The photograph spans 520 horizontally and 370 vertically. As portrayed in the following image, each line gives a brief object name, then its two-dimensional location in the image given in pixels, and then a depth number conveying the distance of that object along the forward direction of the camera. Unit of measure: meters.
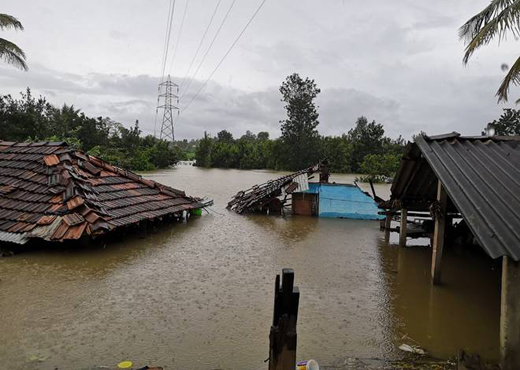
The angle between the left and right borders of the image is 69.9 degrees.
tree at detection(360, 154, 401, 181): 32.97
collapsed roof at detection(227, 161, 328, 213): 16.08
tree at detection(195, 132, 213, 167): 54.34
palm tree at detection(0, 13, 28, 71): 14.05
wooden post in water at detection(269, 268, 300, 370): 3.72
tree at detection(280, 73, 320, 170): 44.76
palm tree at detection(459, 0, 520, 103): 7.27
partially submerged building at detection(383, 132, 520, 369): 4.29
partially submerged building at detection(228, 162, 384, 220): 15.89
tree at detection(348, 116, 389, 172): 43.53
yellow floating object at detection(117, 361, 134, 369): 4.32
